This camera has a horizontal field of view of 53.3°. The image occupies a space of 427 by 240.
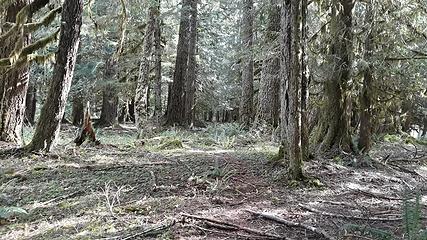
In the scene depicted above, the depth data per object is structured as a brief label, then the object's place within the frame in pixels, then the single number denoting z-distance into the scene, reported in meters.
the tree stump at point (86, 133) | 9.81
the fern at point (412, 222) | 3.62
